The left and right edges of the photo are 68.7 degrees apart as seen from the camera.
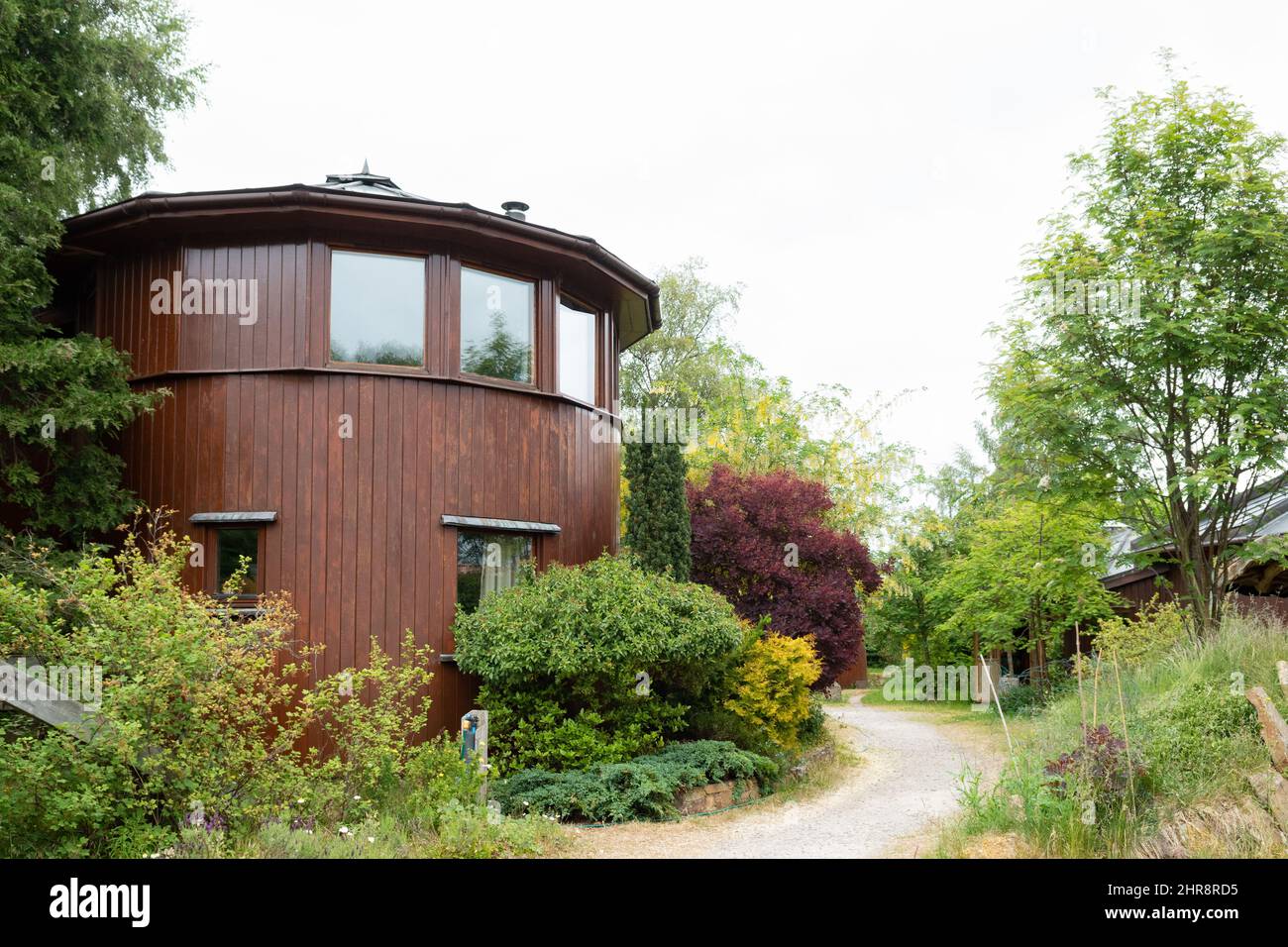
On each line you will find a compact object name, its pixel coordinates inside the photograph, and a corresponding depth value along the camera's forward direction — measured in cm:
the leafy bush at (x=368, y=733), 687
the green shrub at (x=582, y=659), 873
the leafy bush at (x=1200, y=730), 684
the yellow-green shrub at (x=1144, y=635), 1137
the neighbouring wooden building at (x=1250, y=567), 1195
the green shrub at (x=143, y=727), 554
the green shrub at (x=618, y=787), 802
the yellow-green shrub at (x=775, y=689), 1049
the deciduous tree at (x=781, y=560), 1324
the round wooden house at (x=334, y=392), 928
